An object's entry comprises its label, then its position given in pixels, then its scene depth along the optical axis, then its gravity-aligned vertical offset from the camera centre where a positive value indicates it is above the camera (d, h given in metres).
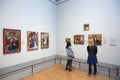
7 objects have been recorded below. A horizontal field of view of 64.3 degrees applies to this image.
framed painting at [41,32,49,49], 6.38 -0.08
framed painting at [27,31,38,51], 5.43 -0.07
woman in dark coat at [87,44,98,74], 5.11 -0.94
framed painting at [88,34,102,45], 5.67 -0.02
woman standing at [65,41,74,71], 5.78 -1.14
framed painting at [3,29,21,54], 4.34 -0.09
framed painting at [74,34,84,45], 6.37 -0.02
